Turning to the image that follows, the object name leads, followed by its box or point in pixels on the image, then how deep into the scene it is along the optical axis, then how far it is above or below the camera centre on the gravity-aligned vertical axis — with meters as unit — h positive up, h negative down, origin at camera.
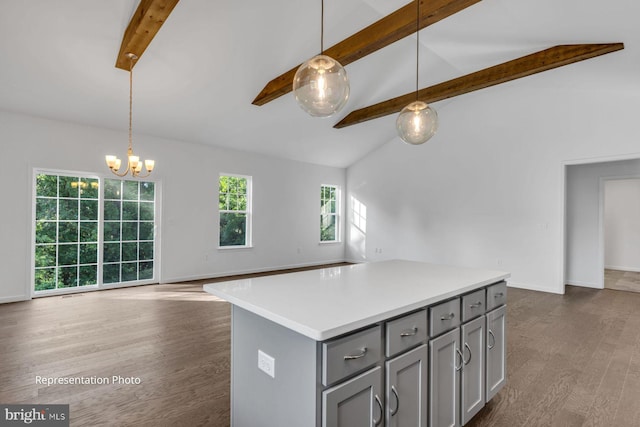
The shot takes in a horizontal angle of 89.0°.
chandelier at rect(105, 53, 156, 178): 3.68 +0.66
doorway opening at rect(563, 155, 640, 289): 5.66 +0.01
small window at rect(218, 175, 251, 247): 6.62 +0.12
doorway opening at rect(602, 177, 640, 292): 7.38 -0.25
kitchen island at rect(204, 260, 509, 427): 1.22 -0.59
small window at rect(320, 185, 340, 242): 8.43 +0.08
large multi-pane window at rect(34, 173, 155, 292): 4.83 -0.25
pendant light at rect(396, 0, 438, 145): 2.62 +0.77
